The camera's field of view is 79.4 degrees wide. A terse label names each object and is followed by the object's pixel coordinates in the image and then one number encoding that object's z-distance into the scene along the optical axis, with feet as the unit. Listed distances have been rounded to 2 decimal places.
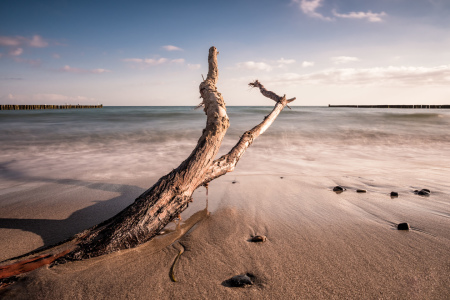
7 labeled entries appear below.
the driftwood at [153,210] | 7.64
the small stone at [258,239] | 9.16
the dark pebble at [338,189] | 15.10
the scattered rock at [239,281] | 6.83
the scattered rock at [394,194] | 14.13
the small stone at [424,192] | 14.24
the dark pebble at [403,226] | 9.96
